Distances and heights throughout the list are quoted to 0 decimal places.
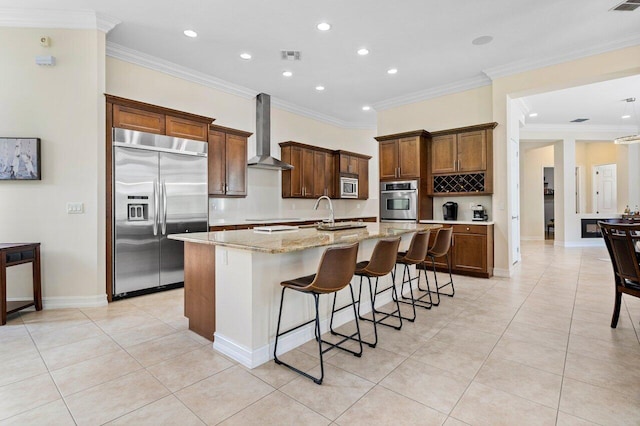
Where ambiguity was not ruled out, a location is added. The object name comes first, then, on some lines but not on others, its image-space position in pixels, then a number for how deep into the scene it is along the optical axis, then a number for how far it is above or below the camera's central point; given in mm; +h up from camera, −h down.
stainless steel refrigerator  3824 +107
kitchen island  2268 -576
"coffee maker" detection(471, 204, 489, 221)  5180 -49
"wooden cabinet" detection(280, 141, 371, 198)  6363 +931
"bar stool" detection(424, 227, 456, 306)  3711 -380
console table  3008 -493
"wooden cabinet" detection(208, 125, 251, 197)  4996 +834
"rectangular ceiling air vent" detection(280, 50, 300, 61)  4402 +2208
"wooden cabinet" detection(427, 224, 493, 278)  4855 -631
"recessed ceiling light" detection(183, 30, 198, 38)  3857 +2196
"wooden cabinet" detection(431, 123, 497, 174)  5078 +1011
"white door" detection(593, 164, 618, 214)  8883 +569
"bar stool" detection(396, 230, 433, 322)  3209 -407
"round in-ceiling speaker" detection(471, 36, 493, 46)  4016 +2165
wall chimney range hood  5902 +1551
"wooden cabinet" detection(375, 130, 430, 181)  5555 +1010
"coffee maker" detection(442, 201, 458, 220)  5551 +4
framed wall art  3375 +593
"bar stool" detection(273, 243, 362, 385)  2109 -452
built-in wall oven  5617 +192
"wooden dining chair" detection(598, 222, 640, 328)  2574 -404
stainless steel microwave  7279 +569
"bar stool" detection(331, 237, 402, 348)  2617 -415
